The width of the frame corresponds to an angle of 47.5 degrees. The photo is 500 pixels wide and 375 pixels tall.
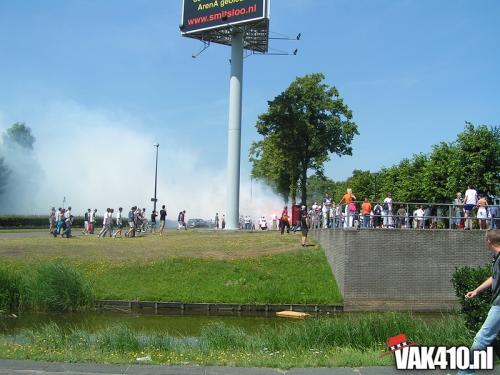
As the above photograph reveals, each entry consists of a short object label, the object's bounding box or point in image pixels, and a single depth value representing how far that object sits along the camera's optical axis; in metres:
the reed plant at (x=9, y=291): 20.19
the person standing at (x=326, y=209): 29.30
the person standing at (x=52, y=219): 37.62
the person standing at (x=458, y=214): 25.52
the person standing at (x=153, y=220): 41.29
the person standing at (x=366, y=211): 24.33
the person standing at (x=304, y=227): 27.81
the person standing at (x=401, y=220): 25.64
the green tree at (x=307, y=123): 45.00
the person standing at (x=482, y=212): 24.41
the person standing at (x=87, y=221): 40.34
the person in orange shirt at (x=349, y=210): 24.45
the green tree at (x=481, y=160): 35.47
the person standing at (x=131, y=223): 35.47
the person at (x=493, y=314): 7.11
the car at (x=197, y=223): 66.94
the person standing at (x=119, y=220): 35.81
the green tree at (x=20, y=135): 114.06
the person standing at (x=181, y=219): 50.09
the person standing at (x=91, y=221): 40.41
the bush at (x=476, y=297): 9.14
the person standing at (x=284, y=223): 34.31
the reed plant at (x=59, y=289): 20.30
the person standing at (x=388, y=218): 24.89
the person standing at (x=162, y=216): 37.12
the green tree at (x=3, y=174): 97.62
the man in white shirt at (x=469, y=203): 24.95
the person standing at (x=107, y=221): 35.62
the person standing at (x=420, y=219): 25.84
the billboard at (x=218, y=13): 40.03
